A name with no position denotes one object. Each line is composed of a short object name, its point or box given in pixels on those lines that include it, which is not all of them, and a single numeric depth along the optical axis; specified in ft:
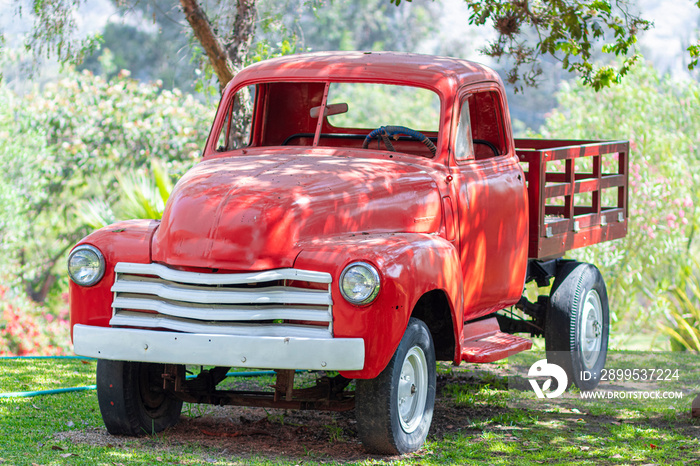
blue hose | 35.80
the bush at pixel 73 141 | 103.55
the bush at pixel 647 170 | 84.04
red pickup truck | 26.29
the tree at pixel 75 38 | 53.94
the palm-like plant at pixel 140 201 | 51.44
